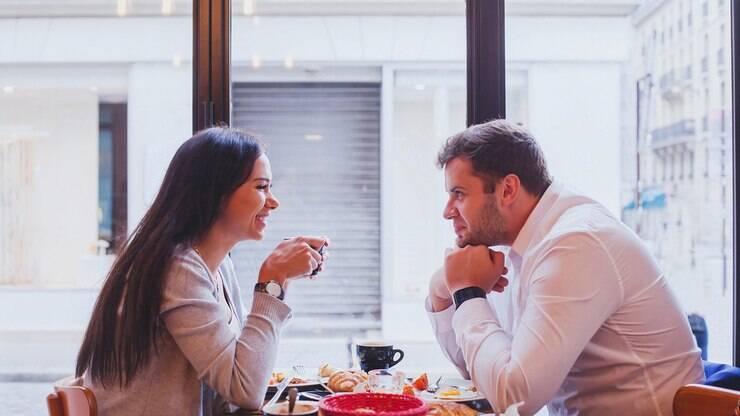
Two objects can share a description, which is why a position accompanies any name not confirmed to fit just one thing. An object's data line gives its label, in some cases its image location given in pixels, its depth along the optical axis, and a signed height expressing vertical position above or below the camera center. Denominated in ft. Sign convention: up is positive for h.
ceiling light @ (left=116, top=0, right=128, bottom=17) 9.77 +2.64
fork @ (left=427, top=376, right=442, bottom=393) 5.86 -1.59
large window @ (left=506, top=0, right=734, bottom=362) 8.64 +1.05
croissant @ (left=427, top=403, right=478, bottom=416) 5.06 -1.53
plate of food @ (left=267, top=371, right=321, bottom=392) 5.94 -1.58
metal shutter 9.73 +0.21
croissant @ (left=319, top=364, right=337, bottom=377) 6.26 -1.53
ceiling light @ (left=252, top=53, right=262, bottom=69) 9.77 +1.90
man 4.73 -0.70
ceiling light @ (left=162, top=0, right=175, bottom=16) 9.12 +2.49
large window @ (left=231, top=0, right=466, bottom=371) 9.64 +0.77
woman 5.16 -0.89
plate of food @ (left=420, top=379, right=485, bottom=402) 5.48 -1.55
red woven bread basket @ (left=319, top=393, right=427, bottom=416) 4.77 -1.42
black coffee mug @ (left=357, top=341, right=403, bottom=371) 6.34 -1.41
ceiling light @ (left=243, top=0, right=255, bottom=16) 8.99 +2.45
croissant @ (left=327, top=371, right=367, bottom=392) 5.81 -1.51
